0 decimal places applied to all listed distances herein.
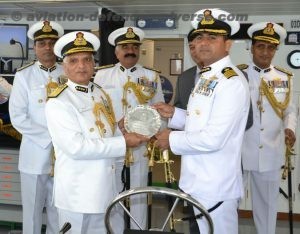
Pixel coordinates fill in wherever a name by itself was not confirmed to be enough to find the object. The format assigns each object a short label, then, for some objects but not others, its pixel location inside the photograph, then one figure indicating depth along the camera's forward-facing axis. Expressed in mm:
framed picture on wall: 6227
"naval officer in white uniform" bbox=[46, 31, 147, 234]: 1990
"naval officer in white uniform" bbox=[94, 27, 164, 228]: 3170
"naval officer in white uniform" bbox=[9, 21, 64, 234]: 2865
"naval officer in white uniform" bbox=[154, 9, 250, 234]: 1925
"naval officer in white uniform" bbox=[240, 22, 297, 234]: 2953
